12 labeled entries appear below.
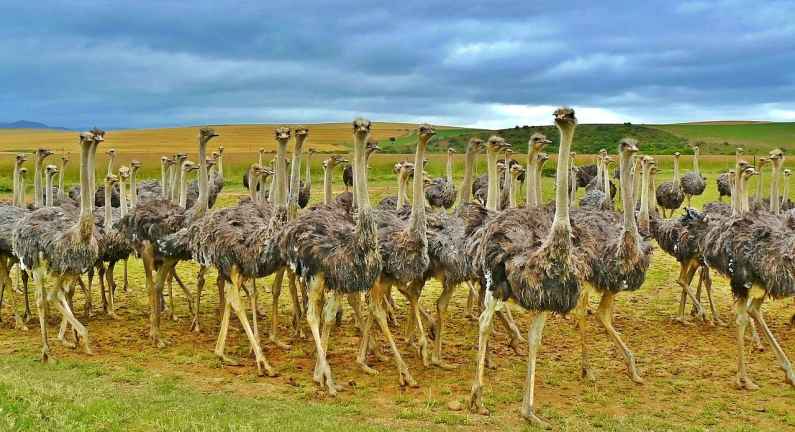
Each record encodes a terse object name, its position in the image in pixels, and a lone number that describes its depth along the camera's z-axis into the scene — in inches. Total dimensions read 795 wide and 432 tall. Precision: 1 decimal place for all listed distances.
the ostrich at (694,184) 972.6
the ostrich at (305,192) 738.9
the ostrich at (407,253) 359.3
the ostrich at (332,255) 342.0
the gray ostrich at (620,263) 350.6
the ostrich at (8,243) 452.4
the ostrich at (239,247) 378.6
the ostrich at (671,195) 866.1
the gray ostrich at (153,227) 433.7
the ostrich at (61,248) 392.2
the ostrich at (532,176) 397.1
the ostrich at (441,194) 765.3
